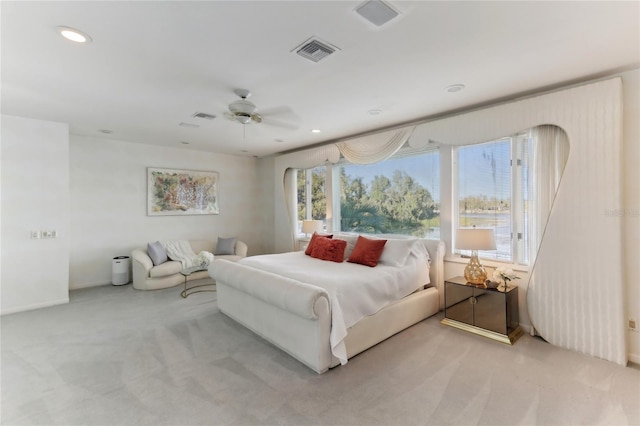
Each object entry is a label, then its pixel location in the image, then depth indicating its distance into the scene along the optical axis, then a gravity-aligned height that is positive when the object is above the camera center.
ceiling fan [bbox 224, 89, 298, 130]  3.06 +1.11
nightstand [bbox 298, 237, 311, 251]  6.08 -0.64
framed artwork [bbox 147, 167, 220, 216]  5.78 +0.45
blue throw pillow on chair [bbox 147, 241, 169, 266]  5.19 -0.72
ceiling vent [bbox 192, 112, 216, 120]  3.78 +1.30
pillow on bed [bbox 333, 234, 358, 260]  4.22 -0.46
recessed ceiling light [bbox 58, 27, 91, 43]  1.98 +1.26
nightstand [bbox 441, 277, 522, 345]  3.06 -1.13
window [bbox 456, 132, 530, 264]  3.34 +0.23
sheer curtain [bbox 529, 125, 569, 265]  3.01 +0.41
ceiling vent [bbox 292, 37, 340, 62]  2.15 +1.26
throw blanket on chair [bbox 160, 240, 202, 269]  5.35 -0.76
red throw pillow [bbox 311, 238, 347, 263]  4.04 -0.54
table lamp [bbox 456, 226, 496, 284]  3.17 -0.38
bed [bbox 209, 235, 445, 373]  2.52 -0.89
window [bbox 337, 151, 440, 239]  4.25 +0.25
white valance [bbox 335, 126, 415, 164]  4.23 +1.03
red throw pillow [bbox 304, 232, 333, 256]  4.48 -0.46
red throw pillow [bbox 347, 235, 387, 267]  3.70 -0.53
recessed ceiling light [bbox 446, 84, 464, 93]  2.95 +1.27
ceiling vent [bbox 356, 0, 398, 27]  1.74 +1.25
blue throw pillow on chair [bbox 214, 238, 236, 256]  6.18 -0.72
